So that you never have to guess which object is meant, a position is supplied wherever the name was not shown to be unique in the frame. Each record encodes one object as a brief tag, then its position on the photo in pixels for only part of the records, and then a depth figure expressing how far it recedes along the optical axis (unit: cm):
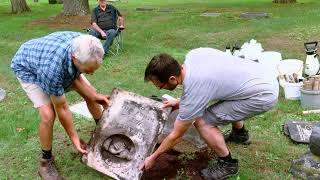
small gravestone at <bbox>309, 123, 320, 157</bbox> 354
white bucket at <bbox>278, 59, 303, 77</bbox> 604
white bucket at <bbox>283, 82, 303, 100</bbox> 563
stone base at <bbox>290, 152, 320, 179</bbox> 367
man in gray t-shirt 324
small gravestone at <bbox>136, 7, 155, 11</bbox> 1602
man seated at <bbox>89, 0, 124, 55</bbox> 857
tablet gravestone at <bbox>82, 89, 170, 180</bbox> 385
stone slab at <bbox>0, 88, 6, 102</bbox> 635
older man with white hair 323
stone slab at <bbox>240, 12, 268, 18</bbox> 1255
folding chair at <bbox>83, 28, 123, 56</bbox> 872
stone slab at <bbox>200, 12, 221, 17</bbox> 1331
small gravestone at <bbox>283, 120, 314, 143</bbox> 446
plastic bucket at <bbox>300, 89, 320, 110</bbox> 528
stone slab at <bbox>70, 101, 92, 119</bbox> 542
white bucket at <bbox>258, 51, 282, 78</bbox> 615
